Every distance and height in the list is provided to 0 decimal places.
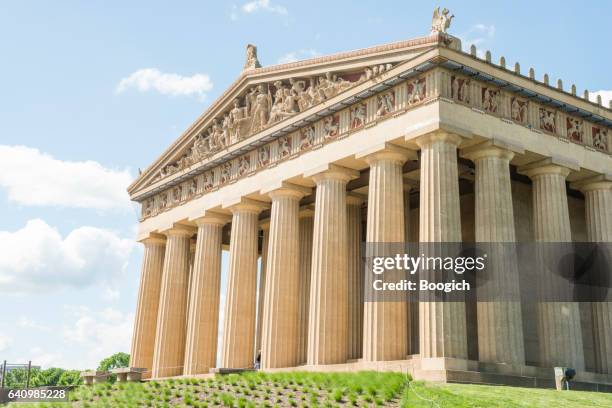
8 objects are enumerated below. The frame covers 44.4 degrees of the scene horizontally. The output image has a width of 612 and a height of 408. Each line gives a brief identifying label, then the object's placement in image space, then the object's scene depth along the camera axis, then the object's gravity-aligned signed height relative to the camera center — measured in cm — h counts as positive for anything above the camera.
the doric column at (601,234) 4022 +854
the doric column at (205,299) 4984 +509
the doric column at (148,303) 5738 +538
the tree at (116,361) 15275 +230
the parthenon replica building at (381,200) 3559 +1038
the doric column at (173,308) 5356 +477
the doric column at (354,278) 4569 +625
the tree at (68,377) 13288 -112
